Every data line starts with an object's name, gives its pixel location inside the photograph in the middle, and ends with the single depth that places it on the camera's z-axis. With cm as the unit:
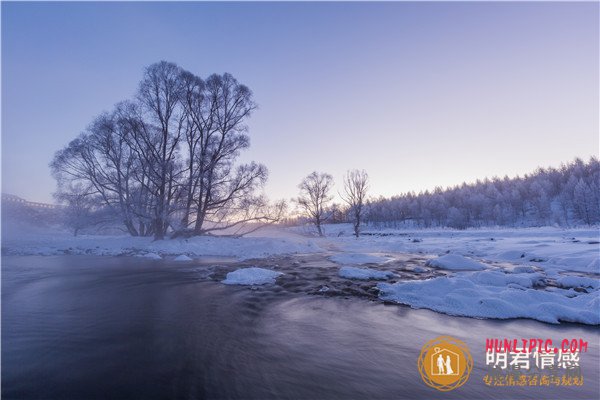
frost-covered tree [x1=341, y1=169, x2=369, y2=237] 3706
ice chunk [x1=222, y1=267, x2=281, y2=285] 873
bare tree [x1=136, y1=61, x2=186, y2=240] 2038
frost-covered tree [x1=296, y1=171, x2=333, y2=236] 4578
